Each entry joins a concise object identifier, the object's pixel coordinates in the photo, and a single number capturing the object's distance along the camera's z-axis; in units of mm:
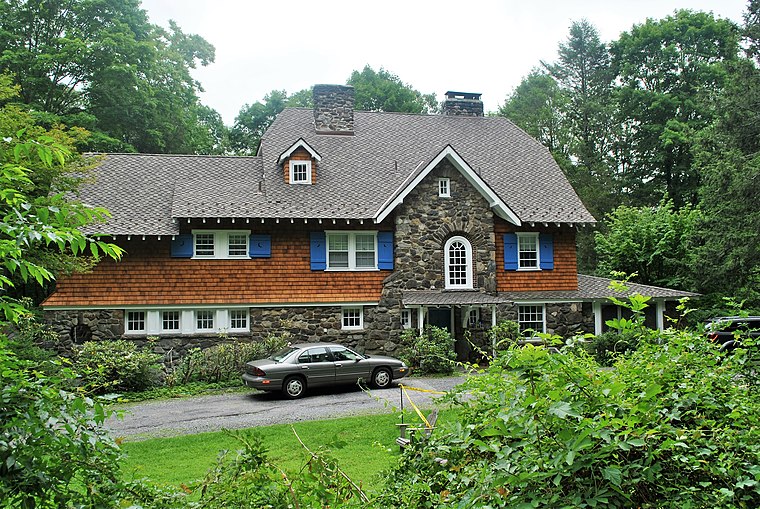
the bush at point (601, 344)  21047
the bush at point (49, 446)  3021
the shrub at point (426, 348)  19719
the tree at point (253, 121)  47375
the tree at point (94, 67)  29719
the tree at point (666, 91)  39094
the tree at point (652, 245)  29234
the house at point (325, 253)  20031
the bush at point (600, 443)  2998
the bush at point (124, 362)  17312
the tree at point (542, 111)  44497
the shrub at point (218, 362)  18766
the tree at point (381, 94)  46688
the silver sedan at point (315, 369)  15656
